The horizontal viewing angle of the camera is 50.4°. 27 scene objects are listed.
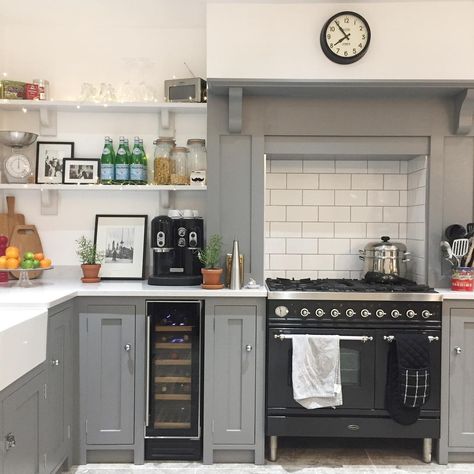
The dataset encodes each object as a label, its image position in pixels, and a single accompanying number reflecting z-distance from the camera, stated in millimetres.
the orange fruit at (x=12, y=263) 2822
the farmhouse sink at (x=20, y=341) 1848
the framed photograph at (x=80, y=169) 3326
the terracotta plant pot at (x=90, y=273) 3088
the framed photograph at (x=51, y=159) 3348
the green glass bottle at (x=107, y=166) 3227
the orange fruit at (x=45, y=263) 2914
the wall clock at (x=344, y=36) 2871
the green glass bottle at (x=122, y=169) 3215
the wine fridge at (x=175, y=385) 2844
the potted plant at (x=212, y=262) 2867
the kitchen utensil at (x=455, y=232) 3027
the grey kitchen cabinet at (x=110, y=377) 2807
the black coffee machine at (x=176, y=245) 3064
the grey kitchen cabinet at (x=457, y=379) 2828
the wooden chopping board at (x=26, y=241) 3217
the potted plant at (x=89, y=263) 3090
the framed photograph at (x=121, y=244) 3314
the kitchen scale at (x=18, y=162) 3152
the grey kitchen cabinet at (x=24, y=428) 1923
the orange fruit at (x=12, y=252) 2857
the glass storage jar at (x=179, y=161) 3244
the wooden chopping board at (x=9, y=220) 3258
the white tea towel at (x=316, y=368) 2768
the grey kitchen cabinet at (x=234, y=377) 2822
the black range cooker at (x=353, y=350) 2809
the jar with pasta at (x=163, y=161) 3209
